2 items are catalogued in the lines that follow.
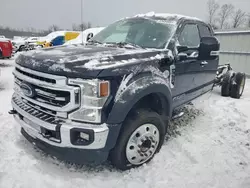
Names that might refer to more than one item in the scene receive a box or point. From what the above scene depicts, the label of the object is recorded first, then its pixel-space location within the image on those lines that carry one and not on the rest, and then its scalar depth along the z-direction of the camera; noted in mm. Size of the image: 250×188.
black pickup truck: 1839
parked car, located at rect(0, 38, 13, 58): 10397
